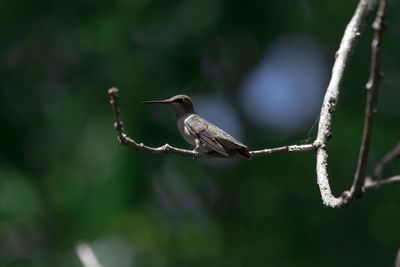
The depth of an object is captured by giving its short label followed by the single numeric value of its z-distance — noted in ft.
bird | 26.03
